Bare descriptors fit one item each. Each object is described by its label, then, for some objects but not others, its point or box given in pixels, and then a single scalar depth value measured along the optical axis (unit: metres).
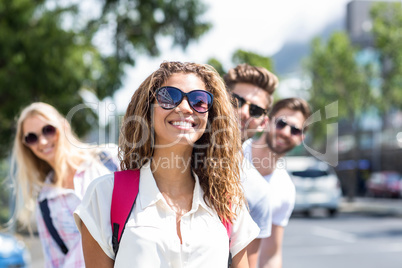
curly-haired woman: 1.66
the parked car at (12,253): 6.04
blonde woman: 2.55
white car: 16.47
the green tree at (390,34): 24.28
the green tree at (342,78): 28.02
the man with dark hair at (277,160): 2.85
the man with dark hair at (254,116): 2.28
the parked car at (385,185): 28.66
